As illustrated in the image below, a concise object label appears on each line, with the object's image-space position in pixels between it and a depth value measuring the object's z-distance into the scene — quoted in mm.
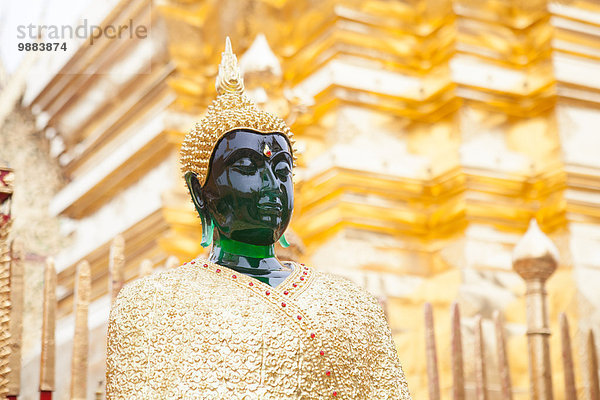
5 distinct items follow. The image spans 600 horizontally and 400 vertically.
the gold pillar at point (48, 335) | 5644
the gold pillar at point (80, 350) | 5759
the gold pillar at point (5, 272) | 5498
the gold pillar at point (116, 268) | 6157
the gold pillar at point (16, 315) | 5507
